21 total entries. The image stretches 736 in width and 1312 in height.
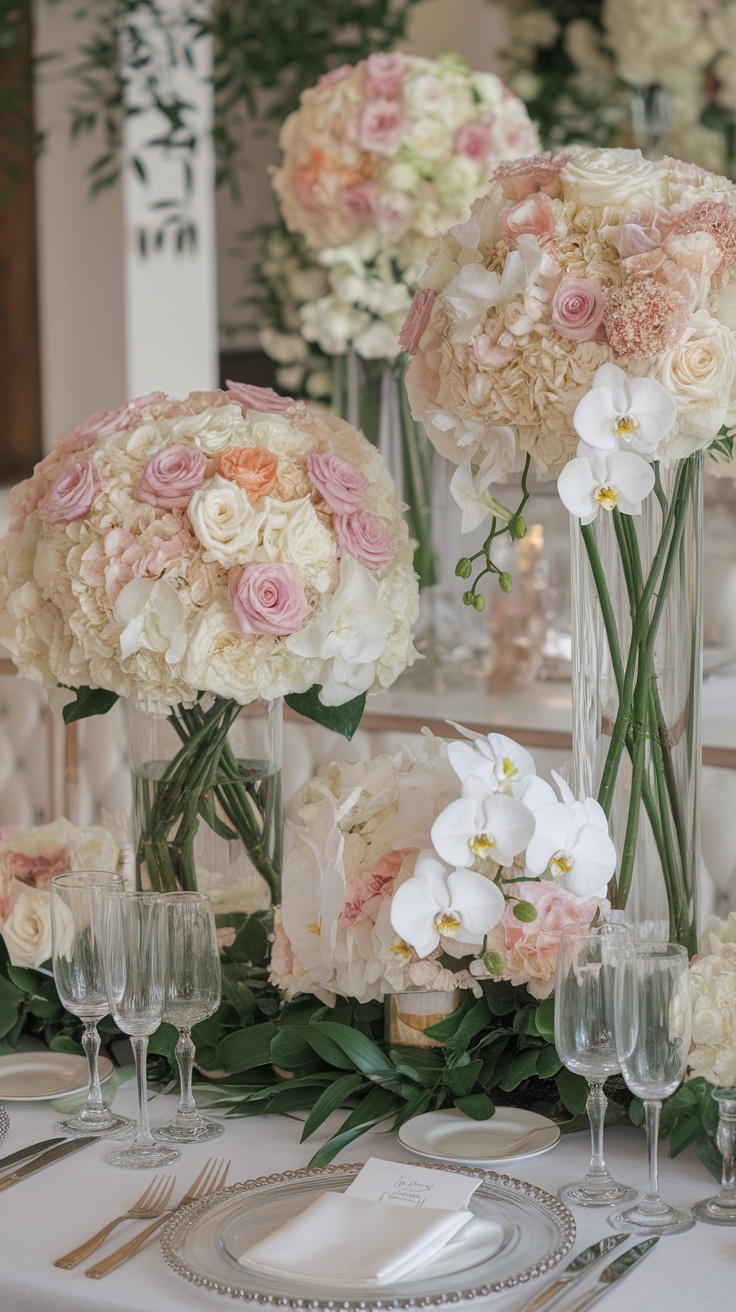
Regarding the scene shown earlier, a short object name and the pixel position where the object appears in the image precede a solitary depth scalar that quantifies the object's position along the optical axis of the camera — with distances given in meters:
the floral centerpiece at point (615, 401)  2.87
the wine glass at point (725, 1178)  2.75
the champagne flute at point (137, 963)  2.90
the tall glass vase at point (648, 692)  3.02
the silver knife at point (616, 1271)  2.61
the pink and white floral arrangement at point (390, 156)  4.59
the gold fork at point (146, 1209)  2.71
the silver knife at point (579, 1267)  2.61
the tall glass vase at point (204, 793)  3.20
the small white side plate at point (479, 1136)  2.88
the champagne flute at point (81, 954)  2.96
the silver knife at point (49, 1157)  2.88
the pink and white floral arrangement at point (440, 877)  2.89
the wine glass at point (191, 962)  2.92
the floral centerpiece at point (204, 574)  3.02
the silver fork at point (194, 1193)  2.69
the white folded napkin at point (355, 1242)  2.64
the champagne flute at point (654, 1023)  2.71
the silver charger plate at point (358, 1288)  2.61
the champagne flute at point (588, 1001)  2.76
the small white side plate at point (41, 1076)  3.09
